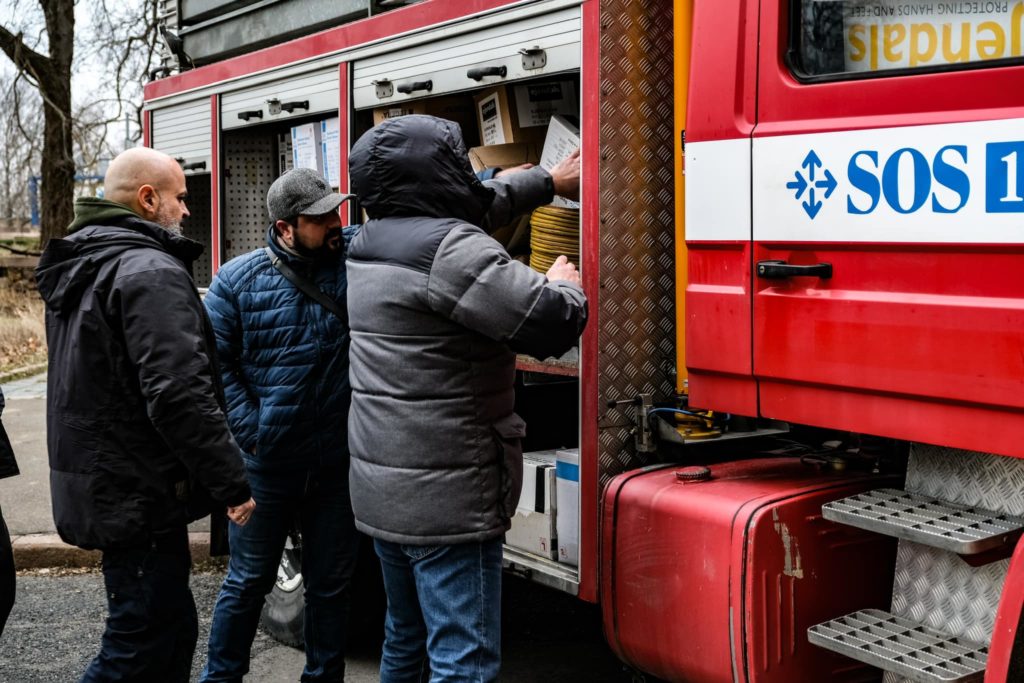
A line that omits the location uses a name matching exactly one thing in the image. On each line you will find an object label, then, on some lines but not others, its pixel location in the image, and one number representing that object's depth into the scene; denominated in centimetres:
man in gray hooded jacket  266
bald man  286
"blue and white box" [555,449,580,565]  323
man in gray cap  351
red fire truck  240
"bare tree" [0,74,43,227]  1881
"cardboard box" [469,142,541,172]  380
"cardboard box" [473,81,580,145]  368
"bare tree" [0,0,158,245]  1583
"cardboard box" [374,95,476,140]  401
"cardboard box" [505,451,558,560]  333
